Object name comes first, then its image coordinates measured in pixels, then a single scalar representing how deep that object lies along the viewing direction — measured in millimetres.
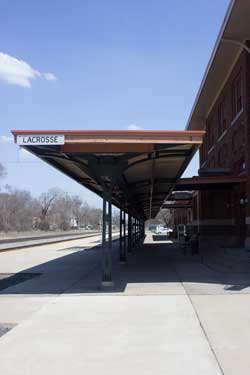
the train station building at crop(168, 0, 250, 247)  23531
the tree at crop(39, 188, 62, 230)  153625
